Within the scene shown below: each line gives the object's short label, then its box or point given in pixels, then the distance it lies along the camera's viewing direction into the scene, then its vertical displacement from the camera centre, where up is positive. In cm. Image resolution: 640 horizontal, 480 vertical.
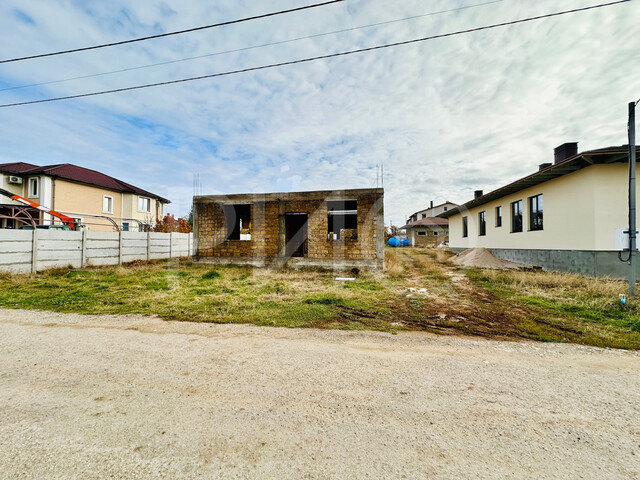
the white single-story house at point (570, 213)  937 +123
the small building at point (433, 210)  5016 +619
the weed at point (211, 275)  1063 -130
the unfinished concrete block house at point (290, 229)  1209 +65
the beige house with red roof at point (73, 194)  1974 +416
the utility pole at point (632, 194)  662 +120
